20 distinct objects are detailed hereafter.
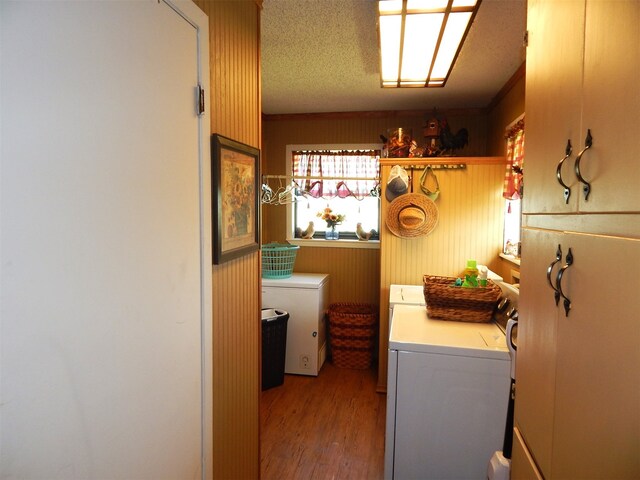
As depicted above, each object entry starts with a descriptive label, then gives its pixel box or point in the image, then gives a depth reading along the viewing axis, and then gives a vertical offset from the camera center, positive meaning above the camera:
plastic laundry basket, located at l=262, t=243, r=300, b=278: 3.69 -0.43
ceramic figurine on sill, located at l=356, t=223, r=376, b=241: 3.99 -0.19
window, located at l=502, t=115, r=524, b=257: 2.67 +0.20
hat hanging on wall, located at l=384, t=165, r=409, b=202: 3.08 +0.24
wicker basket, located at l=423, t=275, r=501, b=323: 2.29 -0.49
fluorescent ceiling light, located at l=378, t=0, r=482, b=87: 1.71 +0.86
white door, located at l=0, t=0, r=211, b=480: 0.69 -0.05
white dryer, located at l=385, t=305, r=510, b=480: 1.88 -0.89
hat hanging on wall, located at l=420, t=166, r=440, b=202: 3.12 +0.24
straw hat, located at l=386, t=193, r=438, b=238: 3.10 +0.01
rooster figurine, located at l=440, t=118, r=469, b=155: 3.31 +0.60
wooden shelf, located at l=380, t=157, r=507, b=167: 3.06 +0.41
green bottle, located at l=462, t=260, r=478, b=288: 2.50 -0.39
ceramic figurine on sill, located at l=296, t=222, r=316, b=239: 4.11 -0.19
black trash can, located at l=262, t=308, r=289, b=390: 3.19 -1.06
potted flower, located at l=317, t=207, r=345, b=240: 4.01 -0.06
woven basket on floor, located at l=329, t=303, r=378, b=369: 3.63 -1.10
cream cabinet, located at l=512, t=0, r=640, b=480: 0.63 -0.06
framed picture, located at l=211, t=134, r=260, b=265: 1.36 +0.05
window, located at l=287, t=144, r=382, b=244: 3.93 +0.24
